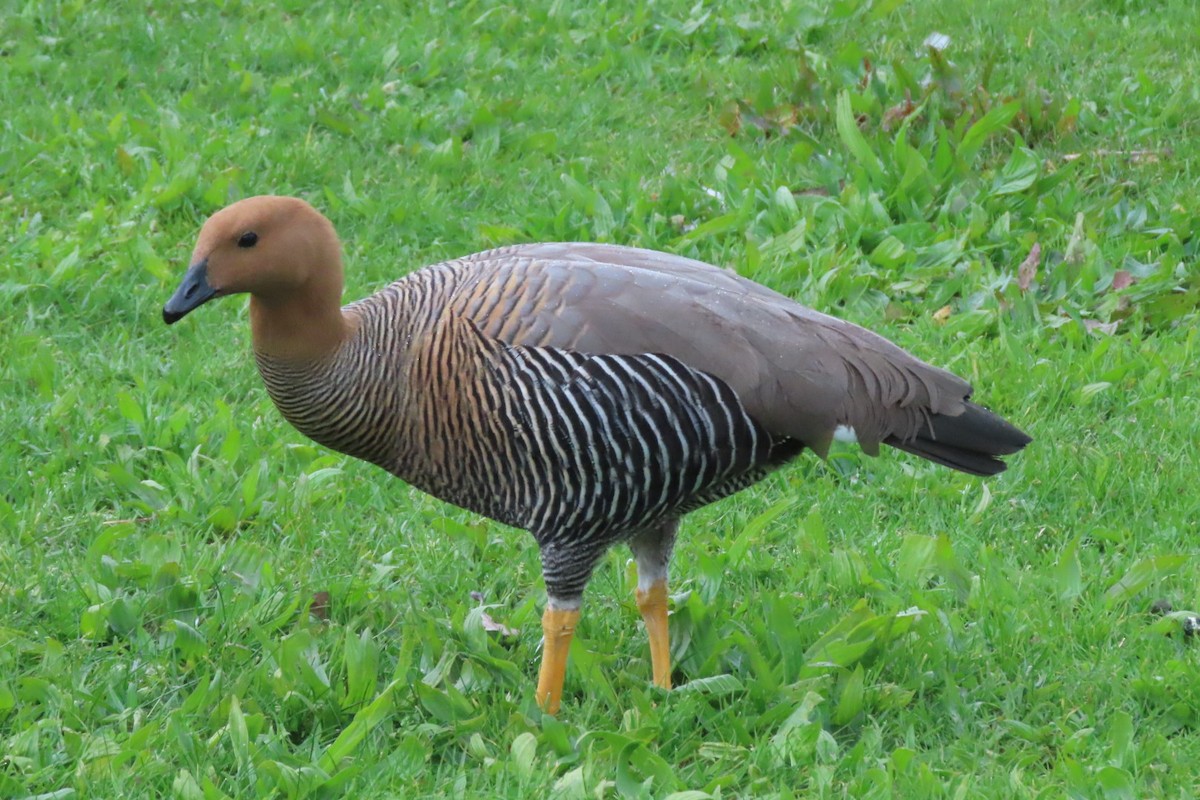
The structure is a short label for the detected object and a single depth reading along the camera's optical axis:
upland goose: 8.43
